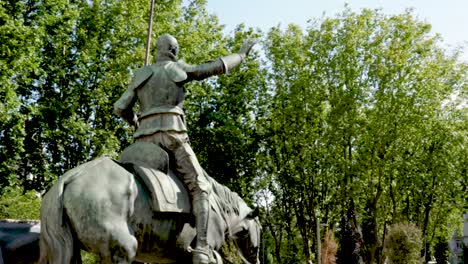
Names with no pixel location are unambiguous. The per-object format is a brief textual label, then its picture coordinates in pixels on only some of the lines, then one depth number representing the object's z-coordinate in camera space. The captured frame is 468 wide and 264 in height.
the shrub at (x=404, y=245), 24.33
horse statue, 5.75
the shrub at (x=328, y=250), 30.16
